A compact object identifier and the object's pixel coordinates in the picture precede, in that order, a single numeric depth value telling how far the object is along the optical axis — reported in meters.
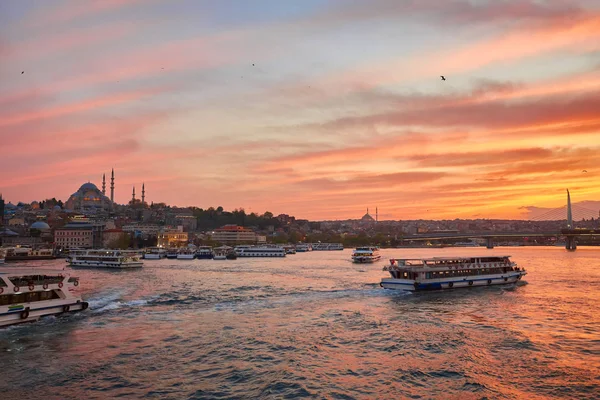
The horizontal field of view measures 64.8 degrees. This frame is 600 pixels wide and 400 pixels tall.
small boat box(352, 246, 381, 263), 91.19
